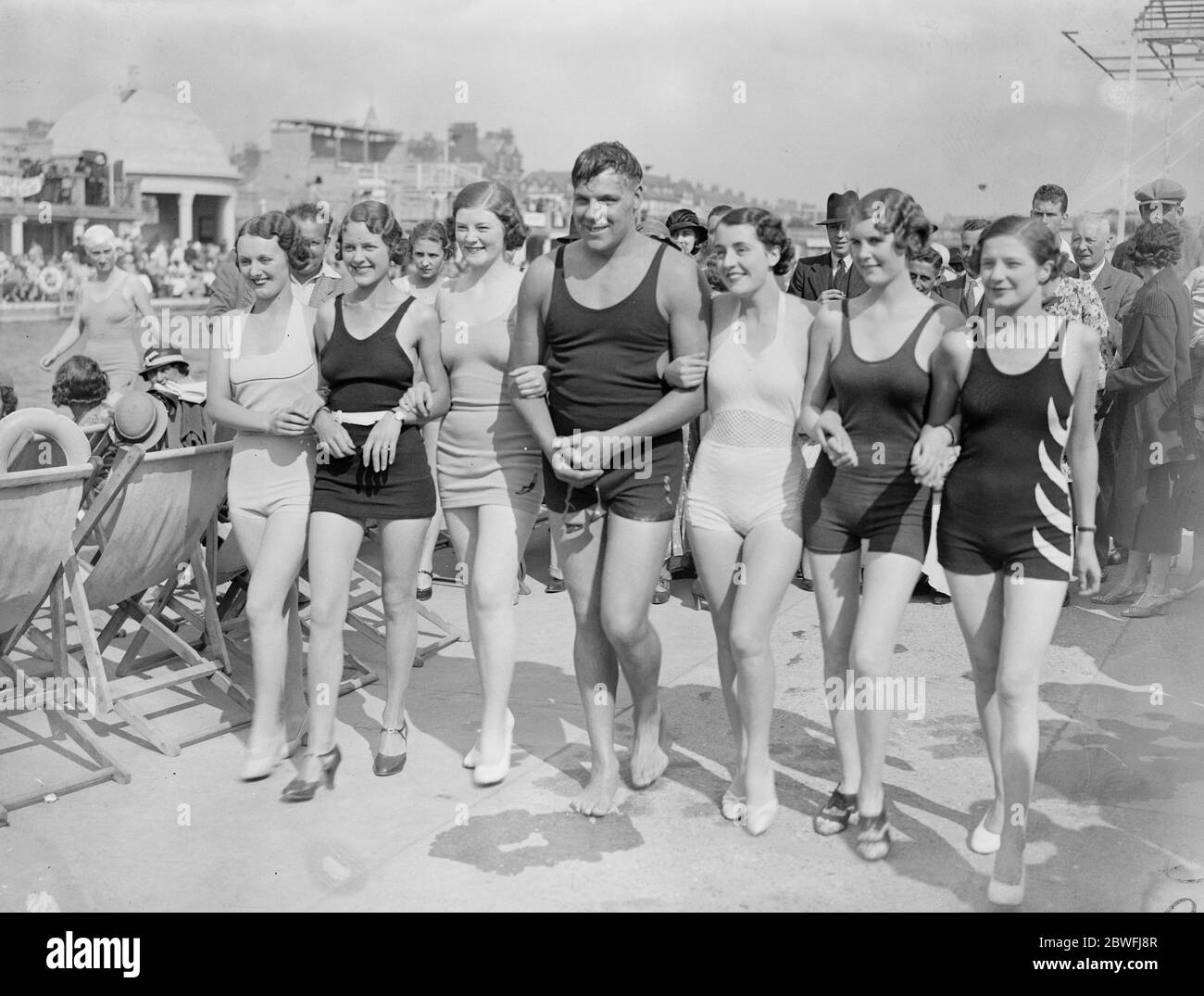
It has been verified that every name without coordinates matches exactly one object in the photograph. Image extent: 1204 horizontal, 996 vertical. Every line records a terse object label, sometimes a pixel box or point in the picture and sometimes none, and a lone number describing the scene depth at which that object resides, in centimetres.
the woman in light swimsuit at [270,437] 461
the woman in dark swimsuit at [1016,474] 366
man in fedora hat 712
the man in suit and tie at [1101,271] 720
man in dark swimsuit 418
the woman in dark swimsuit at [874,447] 388
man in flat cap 773
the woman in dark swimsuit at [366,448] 454
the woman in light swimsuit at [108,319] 873
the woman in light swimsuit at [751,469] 409
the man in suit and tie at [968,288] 672
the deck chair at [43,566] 442
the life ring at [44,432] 467
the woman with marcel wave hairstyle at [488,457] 461
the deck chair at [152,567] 492
